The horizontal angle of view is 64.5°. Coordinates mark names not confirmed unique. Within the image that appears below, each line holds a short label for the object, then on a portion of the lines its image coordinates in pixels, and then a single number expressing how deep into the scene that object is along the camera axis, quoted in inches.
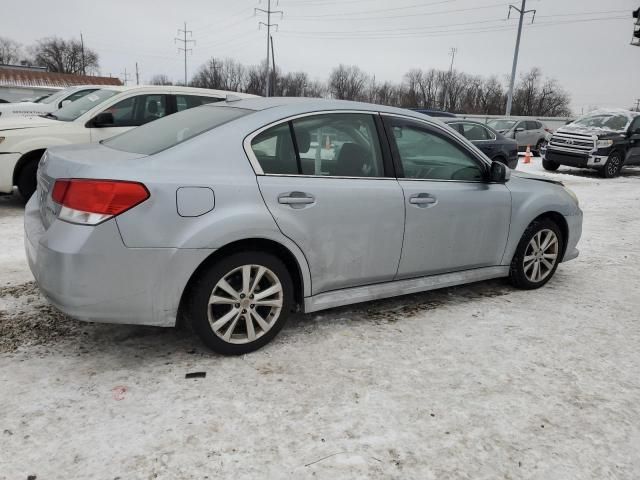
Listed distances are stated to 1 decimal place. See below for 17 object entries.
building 2048.5
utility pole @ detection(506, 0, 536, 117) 1387.8
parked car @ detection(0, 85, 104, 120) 450.3
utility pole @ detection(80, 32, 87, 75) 3401.1
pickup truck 562.6
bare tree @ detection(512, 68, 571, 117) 3120.1
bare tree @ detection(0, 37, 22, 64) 3585.1
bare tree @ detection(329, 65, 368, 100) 3693.4
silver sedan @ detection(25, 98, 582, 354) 106.7
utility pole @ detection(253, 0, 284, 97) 2035.4
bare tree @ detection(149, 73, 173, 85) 3715.6
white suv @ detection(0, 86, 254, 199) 265.7
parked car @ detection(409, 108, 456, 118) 627.4
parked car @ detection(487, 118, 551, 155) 804.6
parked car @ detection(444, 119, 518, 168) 491.5
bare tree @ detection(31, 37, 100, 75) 3432.6
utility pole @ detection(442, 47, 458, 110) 3366.1
